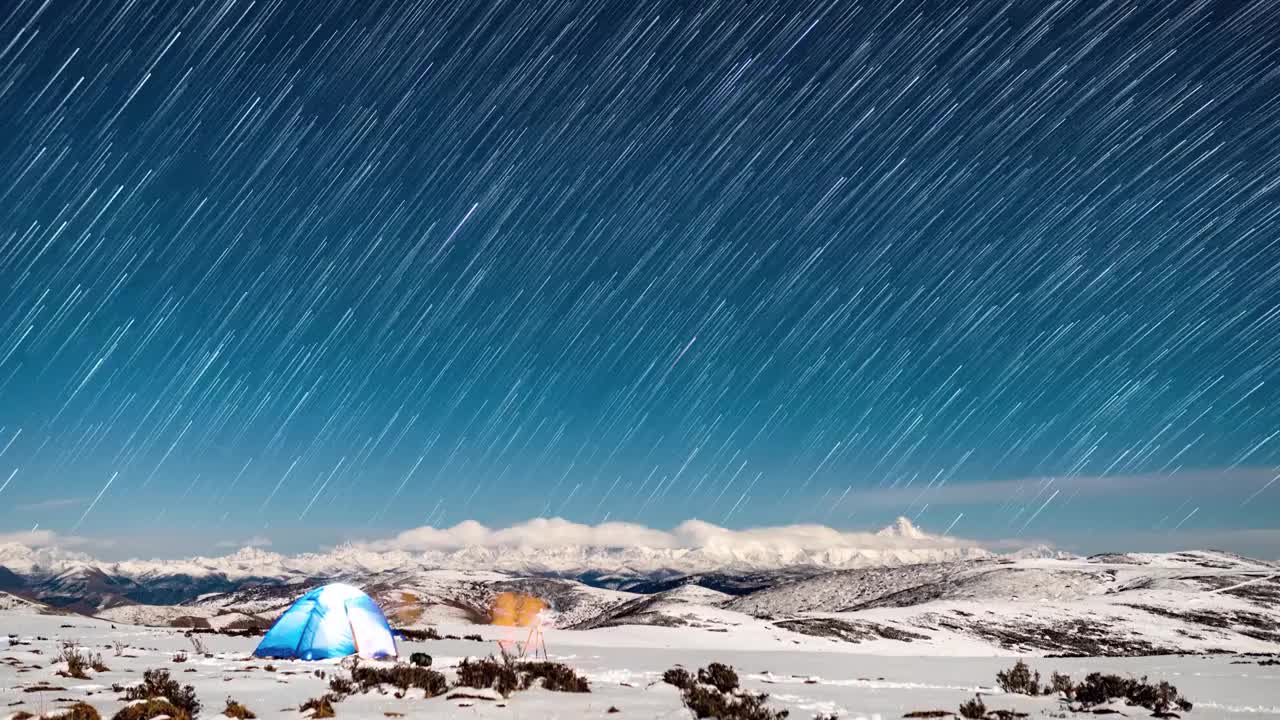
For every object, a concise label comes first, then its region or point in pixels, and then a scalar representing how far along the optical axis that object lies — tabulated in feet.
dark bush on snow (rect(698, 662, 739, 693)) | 48.81
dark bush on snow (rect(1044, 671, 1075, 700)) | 48.08
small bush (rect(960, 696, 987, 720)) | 39.24
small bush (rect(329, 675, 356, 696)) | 44.11
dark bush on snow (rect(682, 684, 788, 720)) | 36.65
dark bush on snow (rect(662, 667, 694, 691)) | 49.40
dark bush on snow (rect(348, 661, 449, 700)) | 44.88
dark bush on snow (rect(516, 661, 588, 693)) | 47.52
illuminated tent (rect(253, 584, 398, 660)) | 65.67
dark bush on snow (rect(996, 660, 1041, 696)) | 50.96
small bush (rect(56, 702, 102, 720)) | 32.81
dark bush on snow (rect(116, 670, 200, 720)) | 37.42
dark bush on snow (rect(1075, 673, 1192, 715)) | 44.06
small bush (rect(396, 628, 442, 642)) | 95.61
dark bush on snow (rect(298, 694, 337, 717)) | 36.14
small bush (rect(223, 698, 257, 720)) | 35.81
